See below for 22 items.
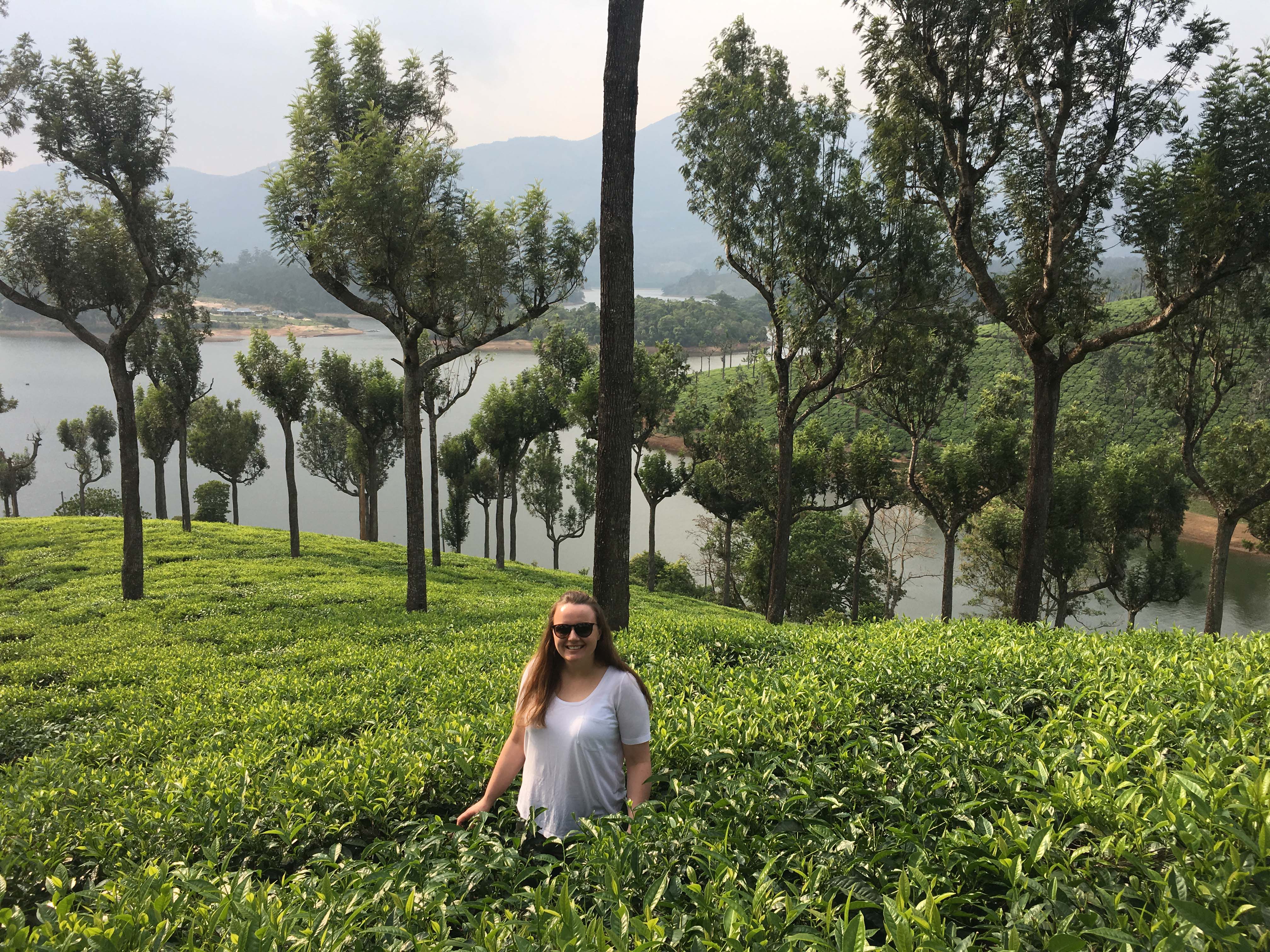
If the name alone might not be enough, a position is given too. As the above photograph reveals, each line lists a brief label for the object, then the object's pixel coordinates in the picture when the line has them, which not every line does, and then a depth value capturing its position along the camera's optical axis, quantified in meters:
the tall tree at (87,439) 41.62
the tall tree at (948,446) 19.36
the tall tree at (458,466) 34.06
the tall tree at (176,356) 22.47
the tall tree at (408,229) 12.12
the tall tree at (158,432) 28.39
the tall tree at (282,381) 21.95
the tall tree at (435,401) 23.12
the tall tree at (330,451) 38.25
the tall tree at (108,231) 12.42
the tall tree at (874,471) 23.30
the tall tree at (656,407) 25.47
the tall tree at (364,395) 25.44
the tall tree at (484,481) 37.84
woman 3.16
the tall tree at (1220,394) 15.50
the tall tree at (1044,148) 10.32
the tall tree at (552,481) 35.66
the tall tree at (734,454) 26.70
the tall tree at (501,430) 27.22
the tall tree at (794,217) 13.53
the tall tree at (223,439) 33.81
